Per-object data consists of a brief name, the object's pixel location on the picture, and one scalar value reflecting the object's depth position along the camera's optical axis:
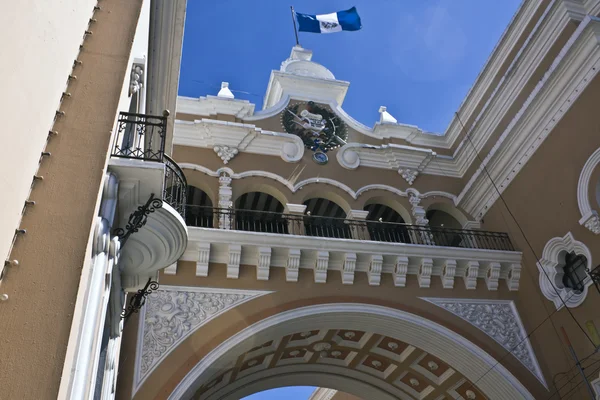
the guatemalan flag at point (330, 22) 15.06
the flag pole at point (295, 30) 16.54
